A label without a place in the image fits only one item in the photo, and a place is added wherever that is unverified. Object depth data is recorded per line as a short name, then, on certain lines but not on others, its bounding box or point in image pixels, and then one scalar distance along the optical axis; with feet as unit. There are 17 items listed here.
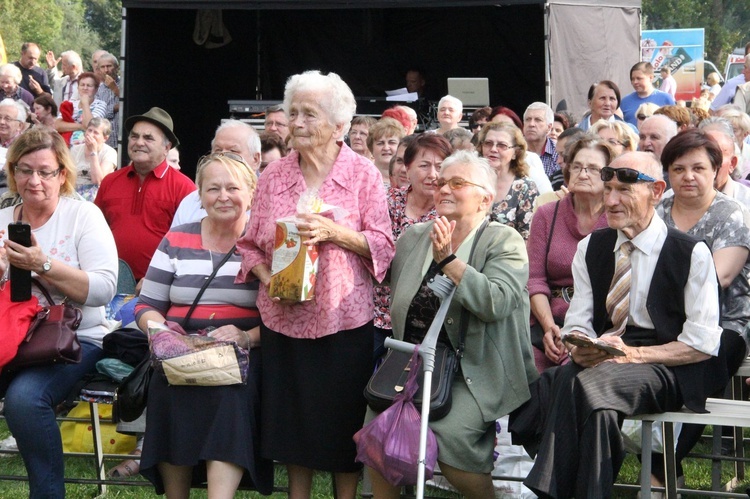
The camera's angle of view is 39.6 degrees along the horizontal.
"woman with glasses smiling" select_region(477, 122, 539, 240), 19.16
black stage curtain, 43.73
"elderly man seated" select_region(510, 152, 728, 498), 13.00
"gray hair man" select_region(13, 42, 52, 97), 45.62
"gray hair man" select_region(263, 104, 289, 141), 25.69
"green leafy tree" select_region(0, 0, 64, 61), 133.80
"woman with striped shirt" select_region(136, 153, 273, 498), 14.38
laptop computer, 37.39
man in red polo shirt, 20.71
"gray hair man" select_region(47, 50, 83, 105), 42.65
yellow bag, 19.03
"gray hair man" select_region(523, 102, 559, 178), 27.78
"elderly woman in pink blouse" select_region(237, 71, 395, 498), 14.06
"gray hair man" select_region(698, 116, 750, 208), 18.76
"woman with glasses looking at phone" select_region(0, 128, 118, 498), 15.31
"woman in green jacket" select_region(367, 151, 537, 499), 13.57
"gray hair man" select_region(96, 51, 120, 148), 39.81
